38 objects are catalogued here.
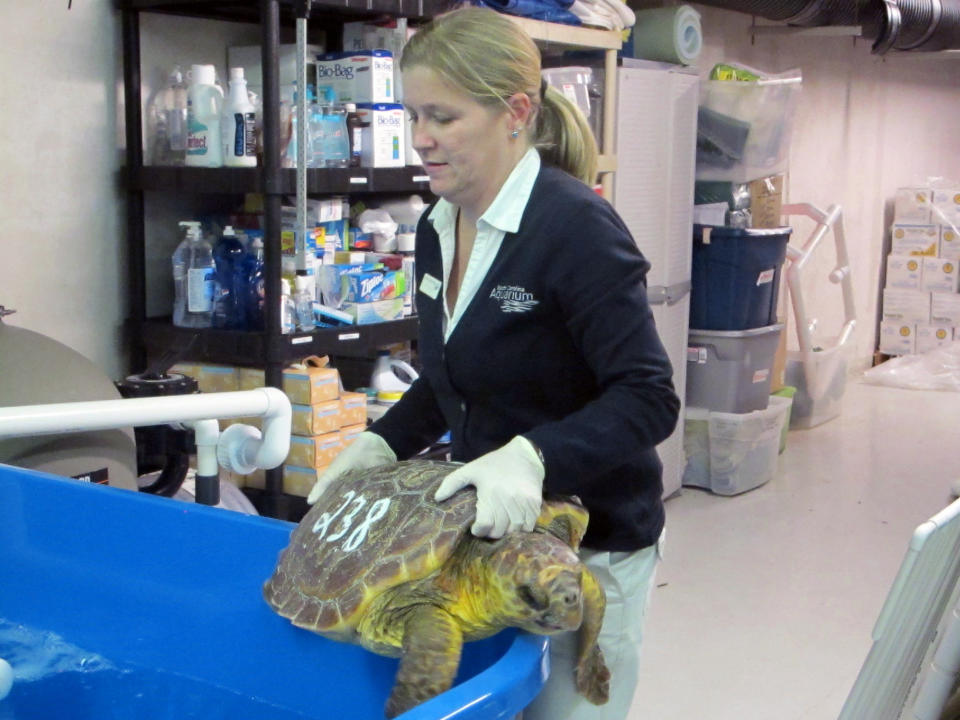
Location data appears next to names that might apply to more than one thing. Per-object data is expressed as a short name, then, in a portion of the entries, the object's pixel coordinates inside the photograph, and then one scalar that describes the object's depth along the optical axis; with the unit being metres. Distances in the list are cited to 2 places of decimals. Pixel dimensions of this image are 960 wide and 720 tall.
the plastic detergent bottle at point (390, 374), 3.18
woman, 1.24
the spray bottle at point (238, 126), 2.69
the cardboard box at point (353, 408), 2.92
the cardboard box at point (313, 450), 2.83
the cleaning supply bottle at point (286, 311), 2.73
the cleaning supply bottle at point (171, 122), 2.87
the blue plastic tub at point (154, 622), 1.30
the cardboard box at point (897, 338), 7.03
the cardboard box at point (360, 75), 2.86
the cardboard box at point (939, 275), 6.72
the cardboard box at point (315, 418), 2.81
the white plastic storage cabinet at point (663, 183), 3.86
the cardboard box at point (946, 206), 6.75
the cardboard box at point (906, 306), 6.92
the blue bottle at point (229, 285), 2.82
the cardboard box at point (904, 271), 6.95
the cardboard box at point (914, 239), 6.88
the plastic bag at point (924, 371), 6.39
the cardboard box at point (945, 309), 6.69
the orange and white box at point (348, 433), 2.91
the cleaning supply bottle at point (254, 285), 2.79
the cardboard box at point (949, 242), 6.70
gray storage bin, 4.34
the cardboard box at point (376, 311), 2.90
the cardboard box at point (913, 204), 6.92
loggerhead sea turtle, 1.10
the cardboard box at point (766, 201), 4.71
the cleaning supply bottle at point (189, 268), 2.84
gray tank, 1.86
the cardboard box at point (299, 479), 2.83
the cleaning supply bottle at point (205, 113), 2.73
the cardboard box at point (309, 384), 2.80
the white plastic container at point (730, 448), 4.36
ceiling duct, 4.89
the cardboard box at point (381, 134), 2.86
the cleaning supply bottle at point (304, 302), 2.77
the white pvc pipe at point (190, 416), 1.47
